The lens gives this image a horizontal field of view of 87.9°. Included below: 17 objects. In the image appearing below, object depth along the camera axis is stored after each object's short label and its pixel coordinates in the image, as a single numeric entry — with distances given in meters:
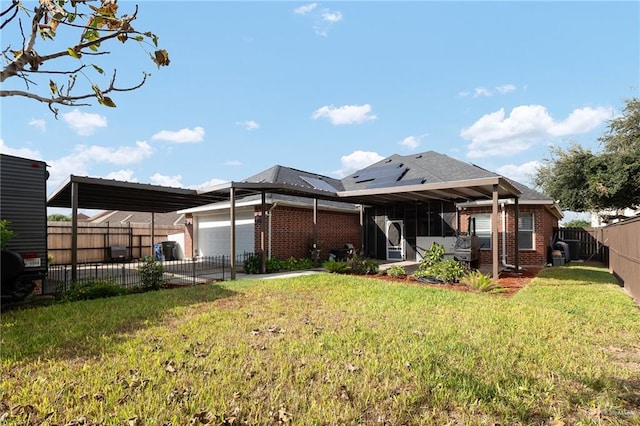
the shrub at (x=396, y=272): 10.91
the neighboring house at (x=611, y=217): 22.91
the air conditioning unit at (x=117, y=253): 17.84
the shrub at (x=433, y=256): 10.56
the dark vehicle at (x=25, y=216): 6.54
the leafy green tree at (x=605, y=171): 18.61
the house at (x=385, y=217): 14.36
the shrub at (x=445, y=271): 9.73
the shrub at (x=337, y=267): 11.99
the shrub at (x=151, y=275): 8.95
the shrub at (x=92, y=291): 7.27
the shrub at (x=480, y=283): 8.32
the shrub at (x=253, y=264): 12.05
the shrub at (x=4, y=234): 5.97
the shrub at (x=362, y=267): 11.67
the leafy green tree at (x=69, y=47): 2.15
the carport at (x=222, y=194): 9.21
